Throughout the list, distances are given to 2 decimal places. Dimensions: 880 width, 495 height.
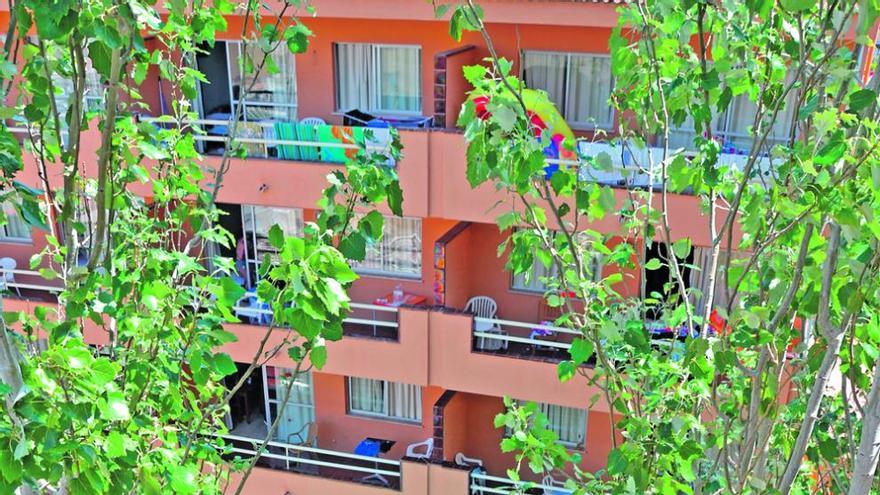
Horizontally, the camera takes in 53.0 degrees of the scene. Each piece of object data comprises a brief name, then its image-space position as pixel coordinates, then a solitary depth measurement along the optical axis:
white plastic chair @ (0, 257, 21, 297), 15.77
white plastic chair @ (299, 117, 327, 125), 14.48
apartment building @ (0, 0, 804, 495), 13.16
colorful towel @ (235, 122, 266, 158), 14.64
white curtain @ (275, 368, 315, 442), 16.34
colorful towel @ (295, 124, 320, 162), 13.62
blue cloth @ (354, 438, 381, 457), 15.41
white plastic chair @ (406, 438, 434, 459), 15.29
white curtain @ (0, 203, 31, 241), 16.77
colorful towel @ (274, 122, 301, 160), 13.74
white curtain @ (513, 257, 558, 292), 14.78
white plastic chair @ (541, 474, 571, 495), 14.05
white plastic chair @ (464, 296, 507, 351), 14.92
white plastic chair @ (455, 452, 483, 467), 15.15
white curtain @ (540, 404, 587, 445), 15.13
